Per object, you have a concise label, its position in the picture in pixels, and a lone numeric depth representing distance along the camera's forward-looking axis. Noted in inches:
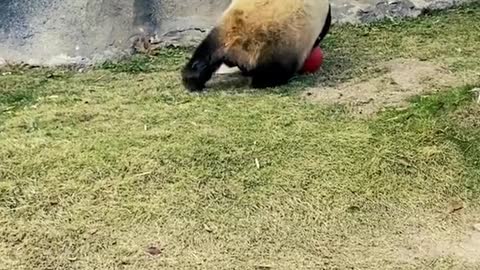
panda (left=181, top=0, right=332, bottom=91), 178.5
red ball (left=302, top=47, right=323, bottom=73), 192.7
